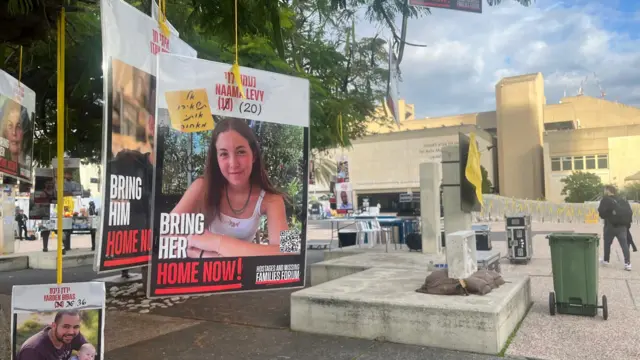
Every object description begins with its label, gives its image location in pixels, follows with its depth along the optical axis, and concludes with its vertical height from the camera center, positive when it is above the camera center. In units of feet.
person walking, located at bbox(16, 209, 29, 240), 88.94 -1.79
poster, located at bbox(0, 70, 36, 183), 18.98 +3.31
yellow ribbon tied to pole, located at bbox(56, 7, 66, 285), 11.13 +1.46
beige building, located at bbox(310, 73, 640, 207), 228.02 +26.49
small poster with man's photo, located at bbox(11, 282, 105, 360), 10.77 -2.35
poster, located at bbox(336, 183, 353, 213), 65.95 +1.50
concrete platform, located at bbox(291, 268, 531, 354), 16.84 -3.77
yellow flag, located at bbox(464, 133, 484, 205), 26.84 +2.23
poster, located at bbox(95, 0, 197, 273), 12.48 +2.17
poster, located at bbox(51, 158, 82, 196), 40.70 +2.86
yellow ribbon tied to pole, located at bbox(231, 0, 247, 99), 13.88 +3.70
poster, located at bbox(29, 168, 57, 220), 44.09 +2.13
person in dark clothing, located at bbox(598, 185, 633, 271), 34.30 -0.61
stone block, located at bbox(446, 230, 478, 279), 19.43 -1.86
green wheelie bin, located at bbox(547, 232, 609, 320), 20.84 -2.77
